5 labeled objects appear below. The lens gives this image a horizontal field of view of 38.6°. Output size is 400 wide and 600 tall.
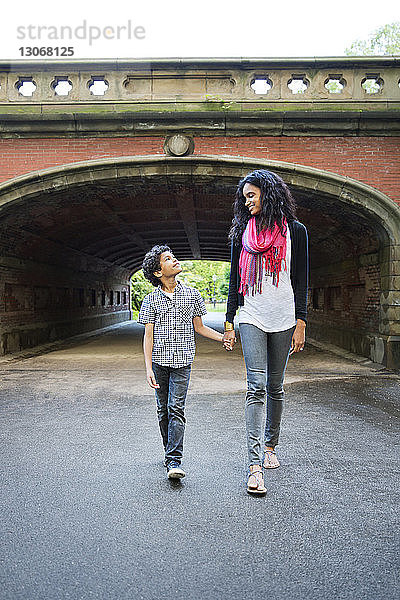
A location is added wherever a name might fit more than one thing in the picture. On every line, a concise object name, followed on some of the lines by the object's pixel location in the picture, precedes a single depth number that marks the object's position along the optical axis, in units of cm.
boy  418
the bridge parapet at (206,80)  1130
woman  399
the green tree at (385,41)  3947
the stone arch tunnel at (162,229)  1142
